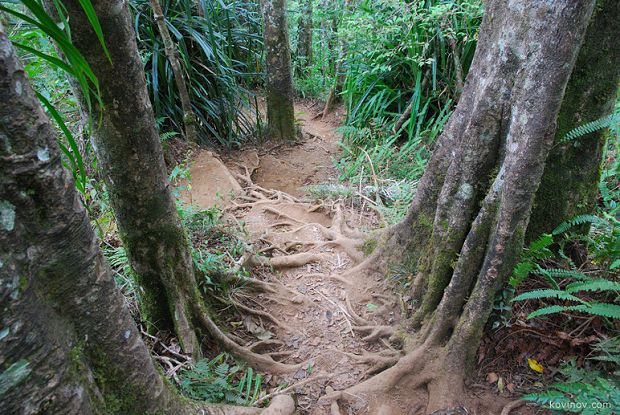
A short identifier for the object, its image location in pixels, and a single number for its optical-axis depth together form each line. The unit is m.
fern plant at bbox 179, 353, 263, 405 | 2.21
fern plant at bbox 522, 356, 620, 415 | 1.71
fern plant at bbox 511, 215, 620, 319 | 1.94
